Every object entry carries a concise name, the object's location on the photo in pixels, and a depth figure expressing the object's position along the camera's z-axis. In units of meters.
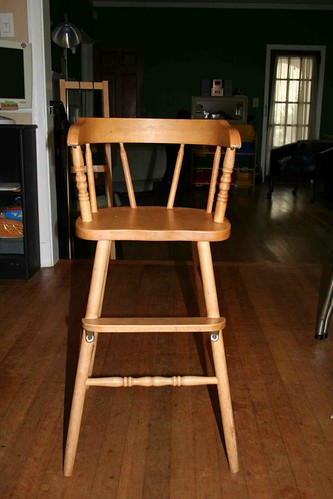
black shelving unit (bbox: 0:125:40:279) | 2.69
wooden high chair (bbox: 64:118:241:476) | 1.25
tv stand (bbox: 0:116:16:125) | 2.63
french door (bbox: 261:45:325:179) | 8.12
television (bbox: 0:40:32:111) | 2.73
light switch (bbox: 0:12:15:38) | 2.76
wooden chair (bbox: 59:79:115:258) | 2.22
